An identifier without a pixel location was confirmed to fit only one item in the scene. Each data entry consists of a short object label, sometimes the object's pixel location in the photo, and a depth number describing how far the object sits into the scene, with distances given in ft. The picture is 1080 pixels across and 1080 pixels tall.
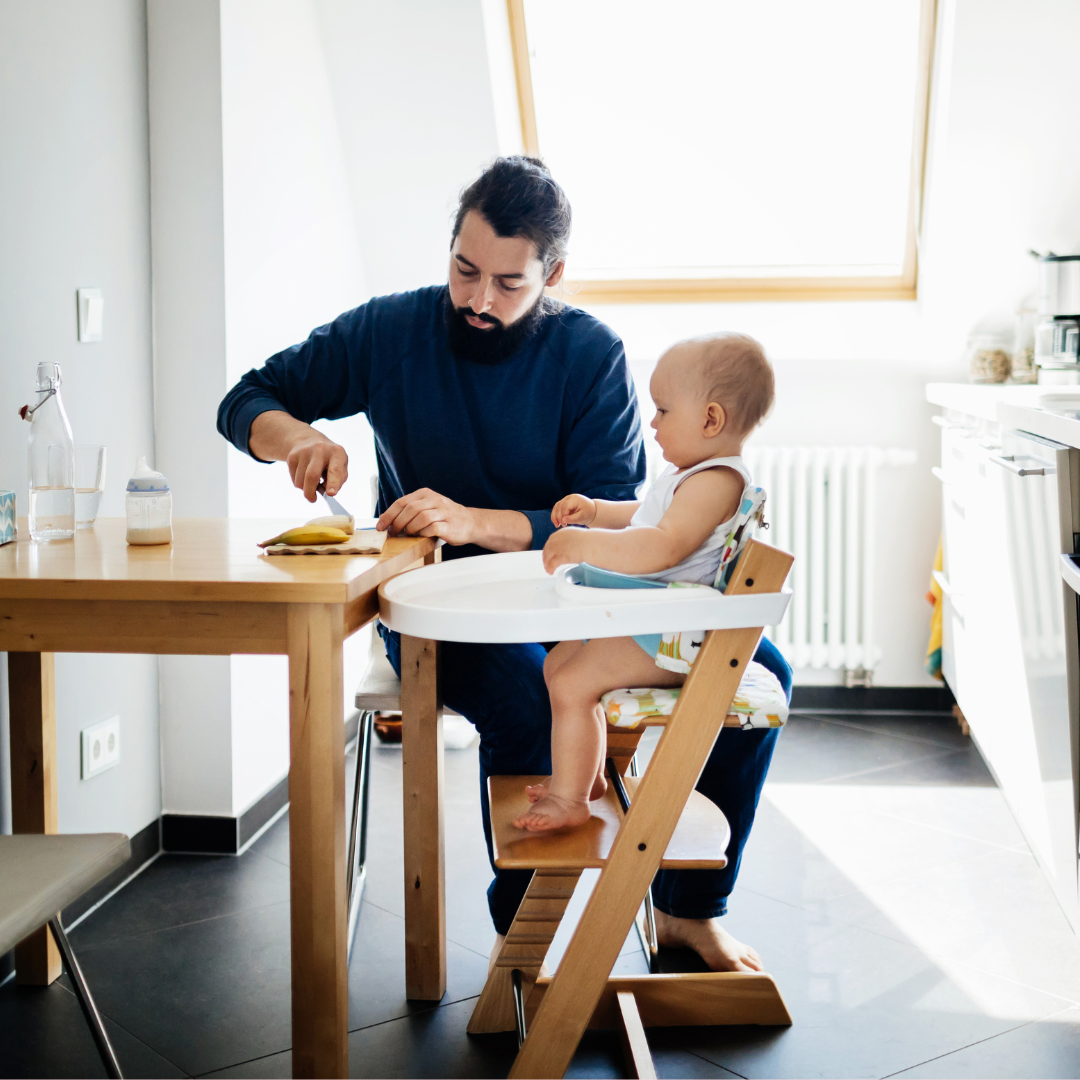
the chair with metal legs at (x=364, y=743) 6.07
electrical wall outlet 6.93
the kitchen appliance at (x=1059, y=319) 9.95
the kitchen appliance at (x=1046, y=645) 5.73
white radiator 11.45
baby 4.65
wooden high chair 4.16
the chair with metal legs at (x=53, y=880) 3.75
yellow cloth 11.24
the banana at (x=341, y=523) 5.31
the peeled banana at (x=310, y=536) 4.92
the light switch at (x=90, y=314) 6.81
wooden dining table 4.12
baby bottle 4.97
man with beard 5.90
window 11.10
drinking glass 5.58
